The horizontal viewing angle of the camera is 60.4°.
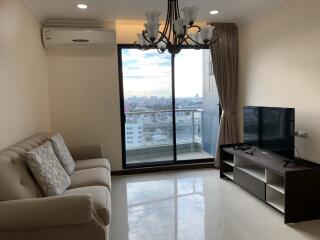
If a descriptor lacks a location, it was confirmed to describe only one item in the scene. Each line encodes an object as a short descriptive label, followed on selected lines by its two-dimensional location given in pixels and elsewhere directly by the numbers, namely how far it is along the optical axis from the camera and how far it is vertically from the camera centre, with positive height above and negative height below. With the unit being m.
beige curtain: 4.91 +0.36
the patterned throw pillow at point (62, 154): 3.14 -0.64
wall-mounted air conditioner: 4.37 +1.00
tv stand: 2.93 -1.05
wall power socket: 3.39 -0.49
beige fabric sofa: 1.97 -0.82
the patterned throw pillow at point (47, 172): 2.39 -0.65
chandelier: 2.44 +0.60
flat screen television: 3.27 -0.44
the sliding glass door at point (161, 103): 5.04 -0.11
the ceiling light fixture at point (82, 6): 3.75 +1.29
